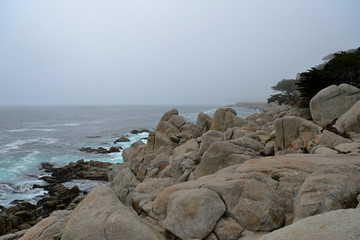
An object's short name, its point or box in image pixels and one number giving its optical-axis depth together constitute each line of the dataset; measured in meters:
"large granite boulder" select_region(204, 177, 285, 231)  5.48
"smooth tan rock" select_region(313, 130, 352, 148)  11.21
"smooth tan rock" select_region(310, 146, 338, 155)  9.74
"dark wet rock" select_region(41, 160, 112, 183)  27.62
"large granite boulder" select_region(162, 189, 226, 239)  5.45
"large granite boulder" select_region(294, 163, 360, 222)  5.10
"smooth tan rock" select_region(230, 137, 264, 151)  12.77
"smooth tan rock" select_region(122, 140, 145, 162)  24.17
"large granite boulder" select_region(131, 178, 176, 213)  7.97
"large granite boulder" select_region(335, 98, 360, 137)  12.34
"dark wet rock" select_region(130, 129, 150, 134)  59.64
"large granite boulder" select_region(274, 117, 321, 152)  12.53
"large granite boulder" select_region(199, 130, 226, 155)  13.37
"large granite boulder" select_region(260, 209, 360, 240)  3.40
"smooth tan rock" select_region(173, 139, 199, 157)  15.71
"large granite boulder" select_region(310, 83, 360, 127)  15.50
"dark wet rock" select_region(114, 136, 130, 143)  48.33
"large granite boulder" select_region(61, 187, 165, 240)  5.39
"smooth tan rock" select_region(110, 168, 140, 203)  15.69
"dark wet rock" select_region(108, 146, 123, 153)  40.45
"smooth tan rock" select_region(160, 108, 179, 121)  24.92
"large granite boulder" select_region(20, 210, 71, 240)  6.40
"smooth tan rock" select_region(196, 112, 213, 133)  24.28
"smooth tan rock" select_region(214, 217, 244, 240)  5.35
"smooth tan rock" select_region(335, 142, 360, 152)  9.70
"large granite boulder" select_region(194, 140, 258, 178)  10.51
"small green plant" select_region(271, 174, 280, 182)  6.90
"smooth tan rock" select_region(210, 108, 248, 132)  22.81
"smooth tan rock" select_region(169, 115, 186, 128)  23.78
